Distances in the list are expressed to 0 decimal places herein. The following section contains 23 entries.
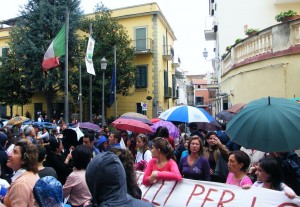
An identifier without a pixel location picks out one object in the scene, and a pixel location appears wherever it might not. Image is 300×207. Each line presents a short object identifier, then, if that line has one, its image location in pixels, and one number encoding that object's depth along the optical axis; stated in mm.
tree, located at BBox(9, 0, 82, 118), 26594
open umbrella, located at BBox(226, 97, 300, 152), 4285
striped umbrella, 8562
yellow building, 31578
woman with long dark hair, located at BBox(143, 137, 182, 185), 4652
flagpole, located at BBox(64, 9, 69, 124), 14250
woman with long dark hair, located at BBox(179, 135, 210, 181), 5164
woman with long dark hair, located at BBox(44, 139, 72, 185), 5098
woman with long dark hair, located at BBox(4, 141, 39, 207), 3145
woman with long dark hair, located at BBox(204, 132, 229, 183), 5449
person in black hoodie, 2164
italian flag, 13461
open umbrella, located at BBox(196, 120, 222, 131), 10642
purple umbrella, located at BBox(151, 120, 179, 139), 9688
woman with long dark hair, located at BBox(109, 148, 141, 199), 2949
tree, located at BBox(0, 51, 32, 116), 29250
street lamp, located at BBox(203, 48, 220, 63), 30319
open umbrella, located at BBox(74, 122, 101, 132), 11180
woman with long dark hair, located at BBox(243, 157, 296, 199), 3915
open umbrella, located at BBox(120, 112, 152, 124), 10141
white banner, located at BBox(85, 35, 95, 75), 15217
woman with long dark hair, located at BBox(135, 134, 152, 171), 6422
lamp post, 18128
